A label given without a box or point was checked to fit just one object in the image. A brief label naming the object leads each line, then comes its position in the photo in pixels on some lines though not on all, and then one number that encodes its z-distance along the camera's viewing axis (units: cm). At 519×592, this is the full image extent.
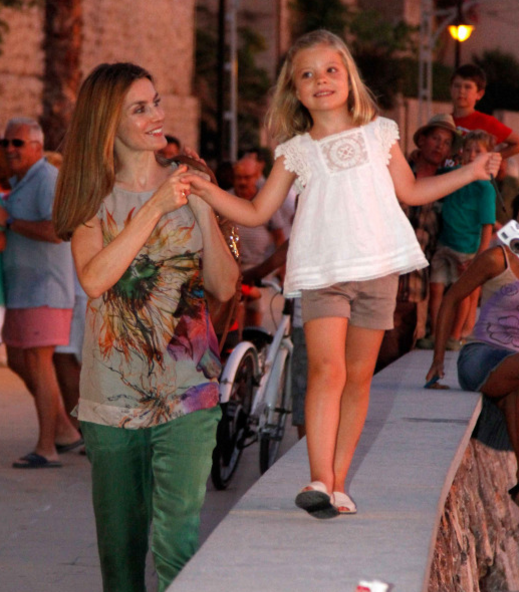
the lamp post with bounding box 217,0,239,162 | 4476
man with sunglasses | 1302
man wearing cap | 1573
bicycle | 1213
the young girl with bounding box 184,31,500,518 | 705
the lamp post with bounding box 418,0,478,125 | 4987
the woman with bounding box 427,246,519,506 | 1169
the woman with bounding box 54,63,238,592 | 635
